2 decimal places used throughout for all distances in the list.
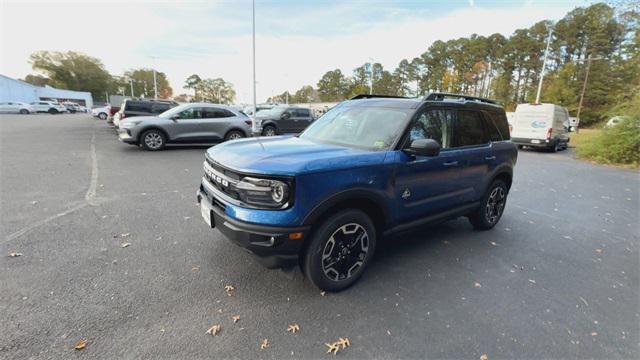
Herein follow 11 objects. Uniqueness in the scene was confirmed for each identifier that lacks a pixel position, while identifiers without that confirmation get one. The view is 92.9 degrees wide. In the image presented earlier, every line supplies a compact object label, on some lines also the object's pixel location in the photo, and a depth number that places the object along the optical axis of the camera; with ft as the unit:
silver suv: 33.63
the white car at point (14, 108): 117.50
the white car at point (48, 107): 134.92
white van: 47.03
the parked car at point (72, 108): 176.53
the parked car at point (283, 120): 50.31
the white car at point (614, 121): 42.05
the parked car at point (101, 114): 97.92
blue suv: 8.18
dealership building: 162.45
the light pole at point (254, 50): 60.96
